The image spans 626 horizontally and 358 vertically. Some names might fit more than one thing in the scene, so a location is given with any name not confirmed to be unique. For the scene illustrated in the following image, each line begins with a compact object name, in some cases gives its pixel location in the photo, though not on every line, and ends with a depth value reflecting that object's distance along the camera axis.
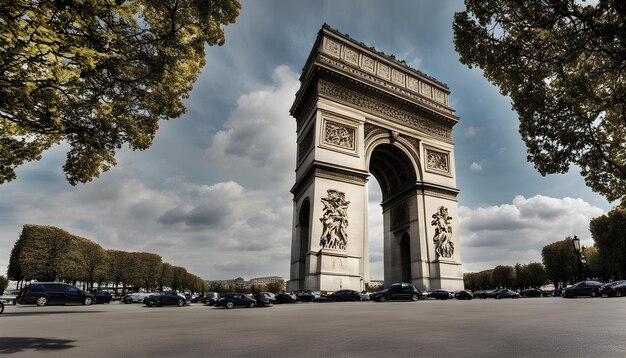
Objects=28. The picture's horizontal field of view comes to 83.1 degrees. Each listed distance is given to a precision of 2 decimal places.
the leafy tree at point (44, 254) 45.38
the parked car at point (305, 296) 22.06
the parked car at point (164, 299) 24.11
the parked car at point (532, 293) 37.97
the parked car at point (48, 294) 19.98
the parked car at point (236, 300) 20.31
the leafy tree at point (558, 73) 8.71
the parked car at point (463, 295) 27.06
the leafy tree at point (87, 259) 50.19
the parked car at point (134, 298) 31.59
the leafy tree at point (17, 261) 45.56
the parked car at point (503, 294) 31.05
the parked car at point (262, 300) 20.38
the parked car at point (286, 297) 22.15
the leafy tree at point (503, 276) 78.75
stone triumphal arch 25.25
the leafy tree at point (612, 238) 44.50
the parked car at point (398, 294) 23.45
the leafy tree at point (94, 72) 6.88
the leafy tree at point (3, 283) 54.66
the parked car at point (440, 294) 25.88
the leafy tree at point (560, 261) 56.78
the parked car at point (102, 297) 27.84
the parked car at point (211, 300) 23.42
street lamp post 21.81
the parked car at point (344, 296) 22.33
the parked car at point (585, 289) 23.48
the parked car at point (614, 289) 21.67
